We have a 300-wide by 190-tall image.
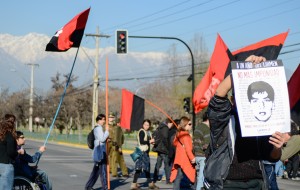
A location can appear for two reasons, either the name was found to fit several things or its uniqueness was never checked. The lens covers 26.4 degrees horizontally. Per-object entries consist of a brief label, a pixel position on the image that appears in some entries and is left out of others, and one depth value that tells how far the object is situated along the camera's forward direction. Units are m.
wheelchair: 9.41
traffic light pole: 26.58
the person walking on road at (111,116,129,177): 17.52
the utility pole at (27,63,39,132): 77.71
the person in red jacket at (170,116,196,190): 11.55
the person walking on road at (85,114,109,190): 12.68
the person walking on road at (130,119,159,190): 14.04
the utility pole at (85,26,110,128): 44.00
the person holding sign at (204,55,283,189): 4.38
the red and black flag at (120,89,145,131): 15.29
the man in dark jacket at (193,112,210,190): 11.27
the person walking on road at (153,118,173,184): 15.22
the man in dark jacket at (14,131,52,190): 9.53
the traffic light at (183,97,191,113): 29.53
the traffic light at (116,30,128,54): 27.02
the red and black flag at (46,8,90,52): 10.55
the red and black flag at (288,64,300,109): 7.50
